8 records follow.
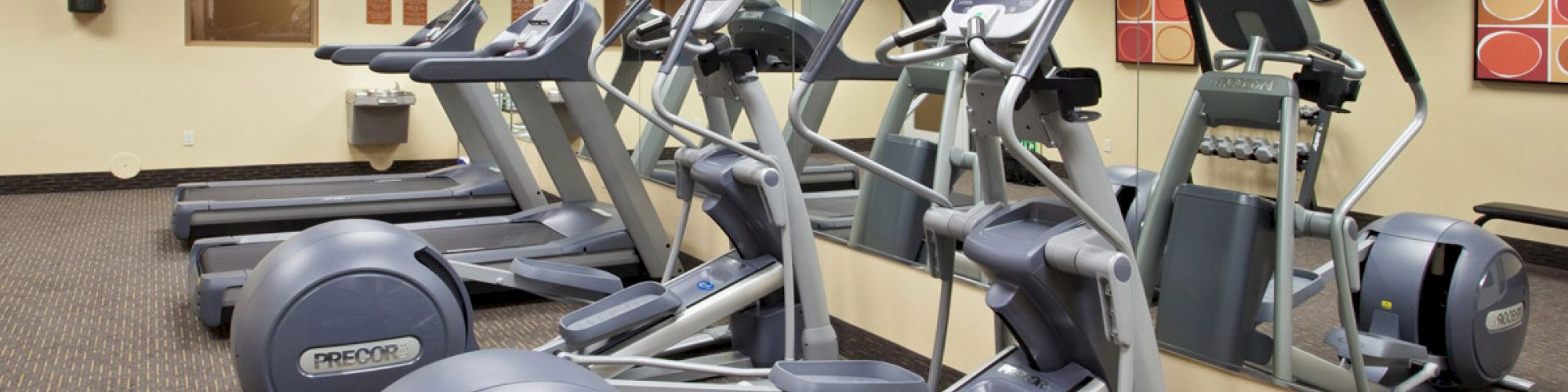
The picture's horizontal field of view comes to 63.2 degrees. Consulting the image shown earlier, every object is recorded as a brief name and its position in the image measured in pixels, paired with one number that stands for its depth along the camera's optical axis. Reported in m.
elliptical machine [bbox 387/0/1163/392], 2.21
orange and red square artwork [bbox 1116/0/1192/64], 2.91
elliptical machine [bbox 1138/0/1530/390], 2.63
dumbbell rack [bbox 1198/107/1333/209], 2.68
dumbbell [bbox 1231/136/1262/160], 2.74
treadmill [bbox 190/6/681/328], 3.95
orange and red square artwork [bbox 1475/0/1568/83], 2.82
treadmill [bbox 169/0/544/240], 5.53
